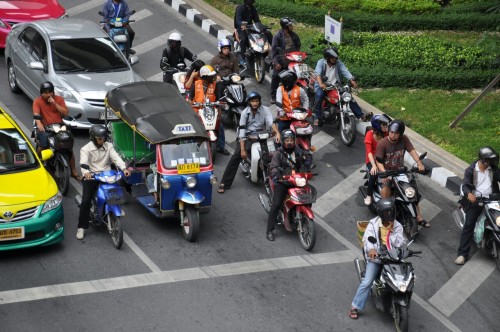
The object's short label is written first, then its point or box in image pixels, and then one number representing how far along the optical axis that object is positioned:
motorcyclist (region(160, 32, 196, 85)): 18.59
